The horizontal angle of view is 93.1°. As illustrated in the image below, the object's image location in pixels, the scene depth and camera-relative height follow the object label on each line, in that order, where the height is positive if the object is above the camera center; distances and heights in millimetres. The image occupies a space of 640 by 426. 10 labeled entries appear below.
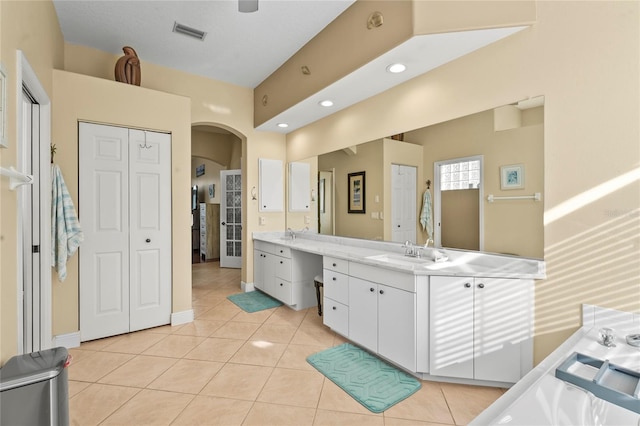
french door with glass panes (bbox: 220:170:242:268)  6262 -147
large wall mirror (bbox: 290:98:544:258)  2072 +259
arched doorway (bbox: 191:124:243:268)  6336 +337
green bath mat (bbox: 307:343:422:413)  2006 -1220
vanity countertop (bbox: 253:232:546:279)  2047 -398
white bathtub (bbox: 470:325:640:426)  835 -576
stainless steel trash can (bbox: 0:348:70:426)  1127 -700
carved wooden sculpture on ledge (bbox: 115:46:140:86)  3158 +1511
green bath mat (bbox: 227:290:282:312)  3824 -1192
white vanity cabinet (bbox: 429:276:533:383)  1987 -782
